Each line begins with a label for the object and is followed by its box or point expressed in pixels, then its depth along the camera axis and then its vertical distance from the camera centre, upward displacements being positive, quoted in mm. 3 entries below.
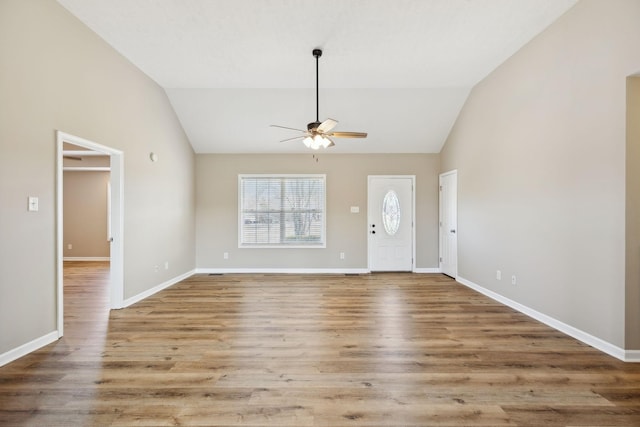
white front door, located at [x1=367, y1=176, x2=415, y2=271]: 6176 -289
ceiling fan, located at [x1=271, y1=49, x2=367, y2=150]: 3455 +1001
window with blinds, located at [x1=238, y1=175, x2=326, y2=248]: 6254 +75
